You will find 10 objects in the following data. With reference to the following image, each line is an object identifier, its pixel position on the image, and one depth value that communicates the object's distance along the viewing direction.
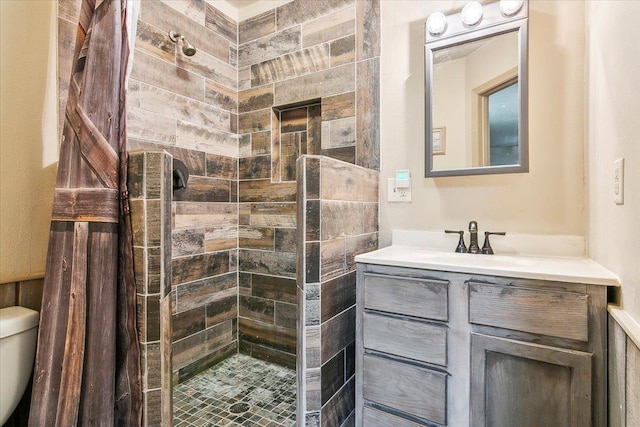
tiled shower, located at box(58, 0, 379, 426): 1.29
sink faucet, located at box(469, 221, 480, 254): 1.54
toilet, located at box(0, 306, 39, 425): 1.09
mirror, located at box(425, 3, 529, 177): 1.47
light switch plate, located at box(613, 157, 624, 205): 0.93
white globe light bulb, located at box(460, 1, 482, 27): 1.52
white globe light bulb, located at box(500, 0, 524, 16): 1.44
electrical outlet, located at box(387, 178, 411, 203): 1.80
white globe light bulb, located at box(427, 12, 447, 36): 1.61
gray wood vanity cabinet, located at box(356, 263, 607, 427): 0.99
